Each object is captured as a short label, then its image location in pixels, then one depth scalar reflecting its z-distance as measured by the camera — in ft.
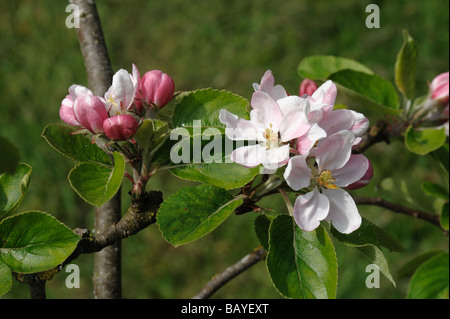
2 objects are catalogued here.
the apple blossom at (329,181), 1.55
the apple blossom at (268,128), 1.55
